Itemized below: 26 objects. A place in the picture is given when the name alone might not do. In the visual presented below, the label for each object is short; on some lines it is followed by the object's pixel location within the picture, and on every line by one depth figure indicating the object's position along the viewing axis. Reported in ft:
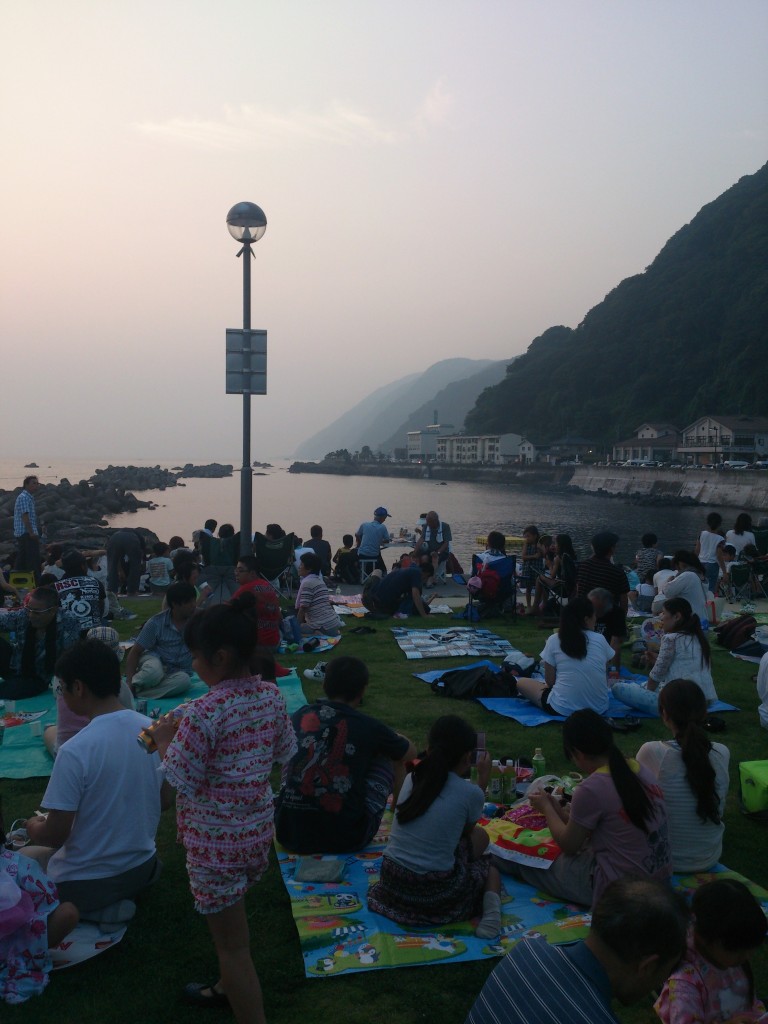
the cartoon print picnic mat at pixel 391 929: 12.00
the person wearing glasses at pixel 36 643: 22.35
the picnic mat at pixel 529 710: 22.98
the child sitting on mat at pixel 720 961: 9.15
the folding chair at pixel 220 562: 35.42
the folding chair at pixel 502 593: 38.81
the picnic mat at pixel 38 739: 19.17
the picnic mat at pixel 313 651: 31.63
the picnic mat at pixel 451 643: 31.58
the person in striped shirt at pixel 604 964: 7.23
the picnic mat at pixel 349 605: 40.42
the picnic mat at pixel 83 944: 11.55
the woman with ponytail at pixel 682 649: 21.91
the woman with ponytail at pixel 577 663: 21.66
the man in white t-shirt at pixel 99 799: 11.41
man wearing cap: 48.19
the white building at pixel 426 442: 521.24
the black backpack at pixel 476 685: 25.39
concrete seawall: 194.34
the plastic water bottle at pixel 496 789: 17.26
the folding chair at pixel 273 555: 44.16
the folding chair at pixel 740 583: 45.03
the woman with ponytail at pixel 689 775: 13.60
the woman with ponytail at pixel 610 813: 12.05
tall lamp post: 33.99
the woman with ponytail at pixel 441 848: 12.40
